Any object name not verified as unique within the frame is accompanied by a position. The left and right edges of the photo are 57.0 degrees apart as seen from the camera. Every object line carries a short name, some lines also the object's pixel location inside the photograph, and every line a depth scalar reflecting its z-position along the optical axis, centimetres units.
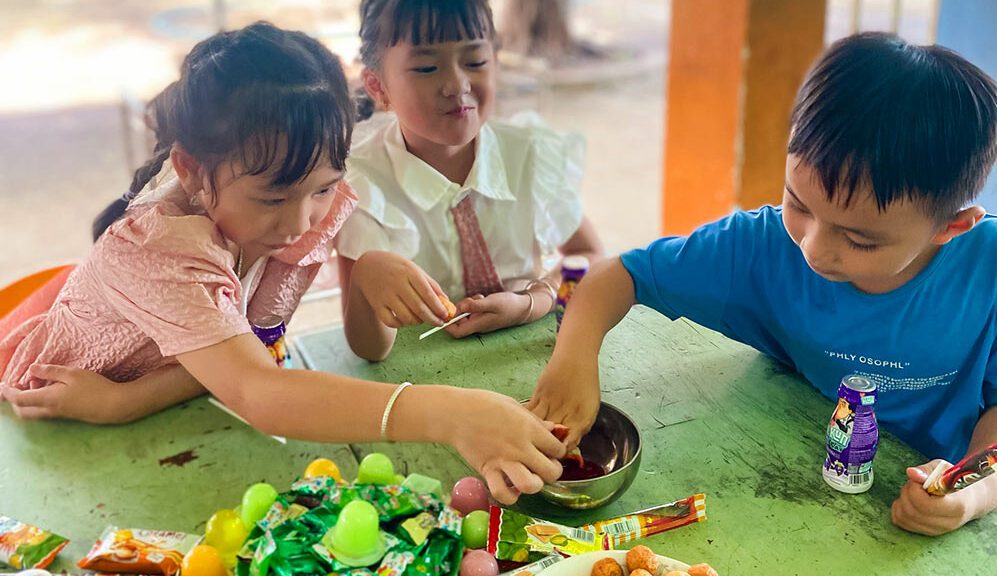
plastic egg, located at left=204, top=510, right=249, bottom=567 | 93
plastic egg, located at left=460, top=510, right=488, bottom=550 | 94
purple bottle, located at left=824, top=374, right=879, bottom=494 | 97
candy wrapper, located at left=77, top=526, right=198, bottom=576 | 91
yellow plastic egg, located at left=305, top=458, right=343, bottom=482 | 102
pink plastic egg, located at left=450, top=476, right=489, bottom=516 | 99
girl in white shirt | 133
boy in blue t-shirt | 100
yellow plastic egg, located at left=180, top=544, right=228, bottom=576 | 89
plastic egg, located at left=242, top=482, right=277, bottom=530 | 95
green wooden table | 93
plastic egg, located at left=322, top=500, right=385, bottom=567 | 85
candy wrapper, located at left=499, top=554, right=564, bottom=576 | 86
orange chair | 136
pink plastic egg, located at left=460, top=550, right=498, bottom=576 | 88
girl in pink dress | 99
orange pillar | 301
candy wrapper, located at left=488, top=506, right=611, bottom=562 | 90
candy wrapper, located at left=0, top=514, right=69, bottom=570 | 91
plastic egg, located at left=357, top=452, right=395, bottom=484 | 100
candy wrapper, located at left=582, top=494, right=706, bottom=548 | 94
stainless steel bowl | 95
